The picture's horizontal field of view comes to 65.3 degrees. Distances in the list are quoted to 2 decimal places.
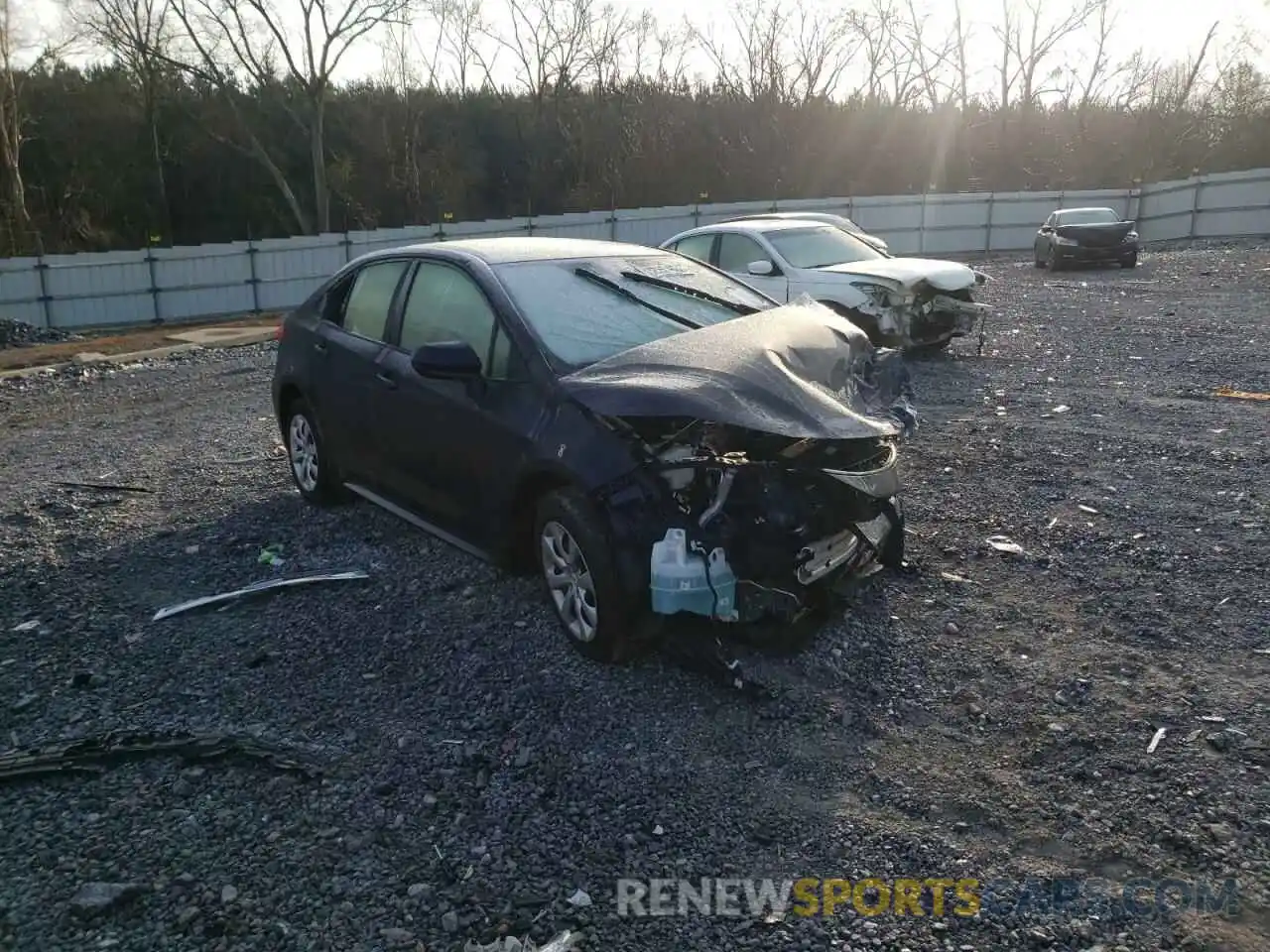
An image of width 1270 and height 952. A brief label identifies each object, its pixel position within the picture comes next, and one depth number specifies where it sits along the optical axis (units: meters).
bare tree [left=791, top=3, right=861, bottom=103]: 44.41
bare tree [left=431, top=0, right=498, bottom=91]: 44.75
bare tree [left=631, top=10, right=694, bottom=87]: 44.06
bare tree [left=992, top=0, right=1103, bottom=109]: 49.64
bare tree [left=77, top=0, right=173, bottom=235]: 32.97
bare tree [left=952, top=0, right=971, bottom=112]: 48.78
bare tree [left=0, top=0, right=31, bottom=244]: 30.06
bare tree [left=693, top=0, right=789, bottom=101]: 43.78
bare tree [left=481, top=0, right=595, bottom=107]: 43.50
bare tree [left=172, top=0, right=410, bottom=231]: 34.31
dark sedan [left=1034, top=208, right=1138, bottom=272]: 21.52
